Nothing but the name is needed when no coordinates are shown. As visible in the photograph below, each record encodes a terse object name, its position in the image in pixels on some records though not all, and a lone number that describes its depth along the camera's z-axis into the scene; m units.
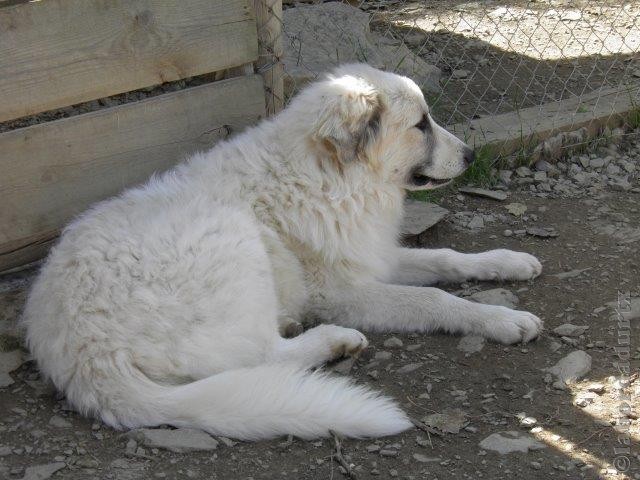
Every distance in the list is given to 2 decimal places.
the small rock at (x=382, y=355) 3.80
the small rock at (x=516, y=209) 5.10
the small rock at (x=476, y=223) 4.98
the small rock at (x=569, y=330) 3.84
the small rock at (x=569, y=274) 4.33
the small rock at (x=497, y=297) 4.15
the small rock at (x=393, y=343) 3.89
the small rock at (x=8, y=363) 3.63
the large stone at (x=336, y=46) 5.90
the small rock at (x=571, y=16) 7.41
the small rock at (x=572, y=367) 3.53
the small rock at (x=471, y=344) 3.80
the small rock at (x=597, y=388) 3.41
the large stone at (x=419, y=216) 4.84
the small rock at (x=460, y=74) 6.62
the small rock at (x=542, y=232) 4.79
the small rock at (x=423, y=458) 3.08
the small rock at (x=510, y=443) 3.09
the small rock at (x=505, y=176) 5.45
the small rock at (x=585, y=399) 3.35
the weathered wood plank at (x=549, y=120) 5.60
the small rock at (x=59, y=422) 3.29
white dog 3.14
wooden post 4.45
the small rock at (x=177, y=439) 3.07
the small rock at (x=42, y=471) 2.96
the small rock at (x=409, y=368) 3.69
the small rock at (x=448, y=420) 3.27
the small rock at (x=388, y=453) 3.10
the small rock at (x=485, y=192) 5.25
